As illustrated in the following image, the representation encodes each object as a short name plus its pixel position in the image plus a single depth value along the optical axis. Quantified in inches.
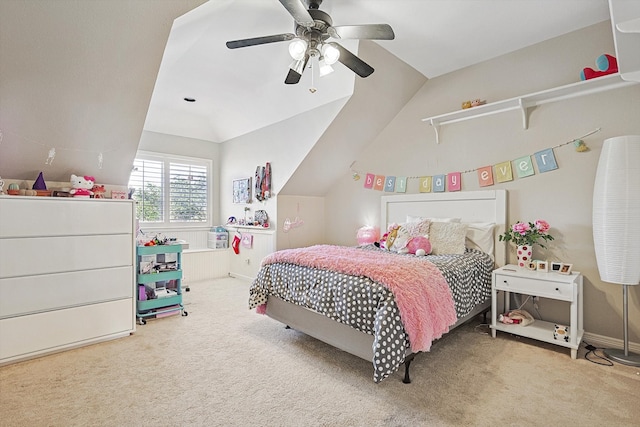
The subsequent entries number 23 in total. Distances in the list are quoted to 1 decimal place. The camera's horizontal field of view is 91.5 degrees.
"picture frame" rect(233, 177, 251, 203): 201.2
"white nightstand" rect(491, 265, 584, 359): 93.8
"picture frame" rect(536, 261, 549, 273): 106.2
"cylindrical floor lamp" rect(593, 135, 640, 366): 87.8
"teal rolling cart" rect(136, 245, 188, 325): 126.3
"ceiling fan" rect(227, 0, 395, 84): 82.5
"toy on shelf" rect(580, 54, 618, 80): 99.7
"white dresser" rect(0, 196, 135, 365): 92.6
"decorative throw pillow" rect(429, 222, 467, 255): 121.6
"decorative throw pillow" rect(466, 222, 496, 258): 126.0
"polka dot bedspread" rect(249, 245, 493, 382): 73.3
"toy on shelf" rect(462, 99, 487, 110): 131.3
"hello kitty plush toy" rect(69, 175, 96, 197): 109.6
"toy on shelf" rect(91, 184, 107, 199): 115.8
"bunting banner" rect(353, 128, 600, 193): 115.0
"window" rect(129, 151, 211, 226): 196.9
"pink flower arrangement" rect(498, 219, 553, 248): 111.7
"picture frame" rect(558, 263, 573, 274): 100.4
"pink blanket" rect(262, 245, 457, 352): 75.9
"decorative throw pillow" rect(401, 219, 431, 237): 128.7
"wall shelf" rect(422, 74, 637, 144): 102.7
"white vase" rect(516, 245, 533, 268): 112.6
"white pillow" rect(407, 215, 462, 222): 136.3
